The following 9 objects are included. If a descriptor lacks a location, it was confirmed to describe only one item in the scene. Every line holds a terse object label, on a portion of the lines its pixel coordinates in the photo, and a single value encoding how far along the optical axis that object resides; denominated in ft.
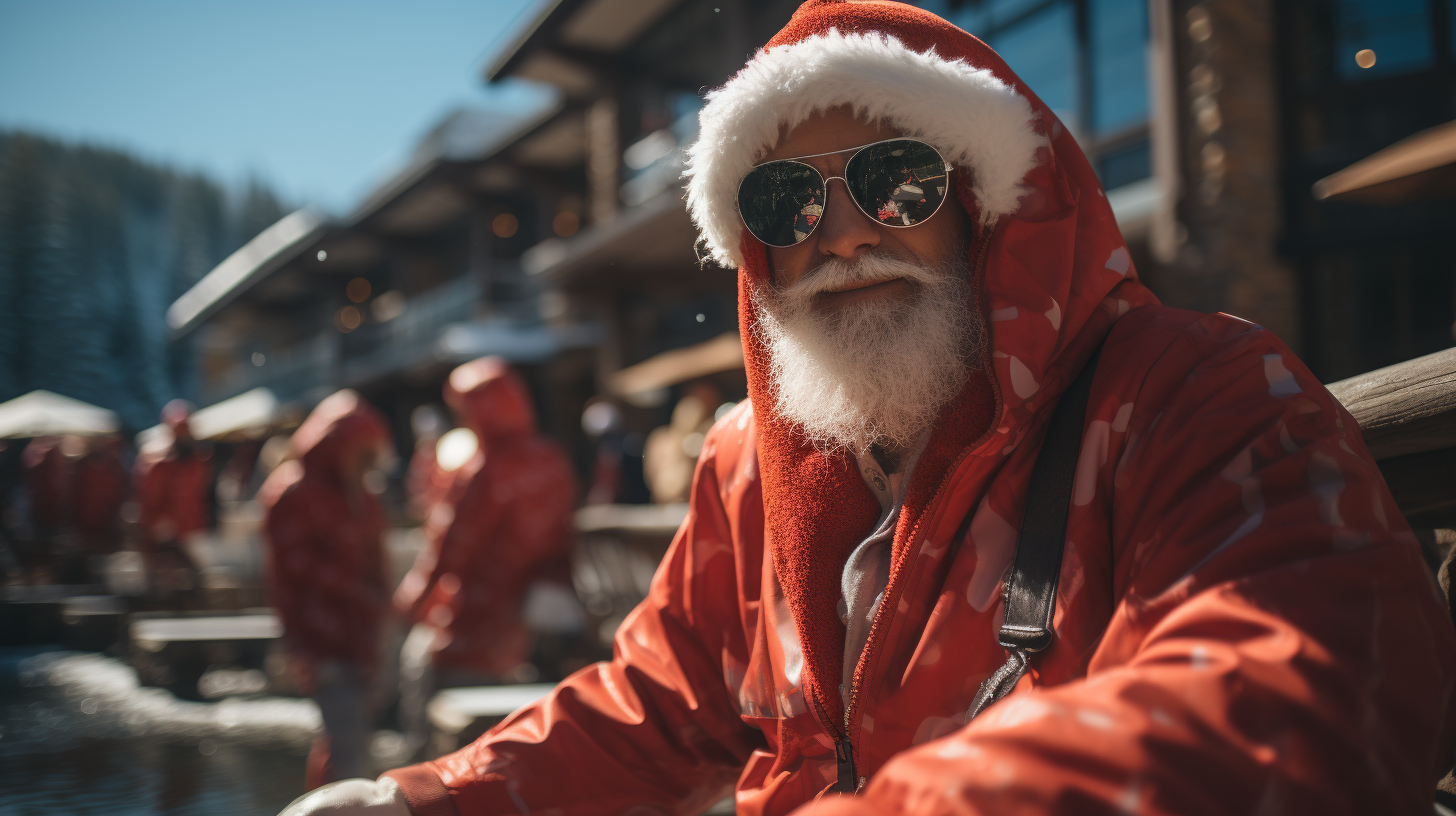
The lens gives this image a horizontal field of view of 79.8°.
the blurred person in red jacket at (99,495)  32.63
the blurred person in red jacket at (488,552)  14.70
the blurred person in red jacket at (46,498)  28.63
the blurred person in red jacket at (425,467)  34.42
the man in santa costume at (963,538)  2.36
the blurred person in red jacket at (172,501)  34.32
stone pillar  20.07
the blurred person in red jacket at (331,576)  12.94
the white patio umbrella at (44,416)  25.66
